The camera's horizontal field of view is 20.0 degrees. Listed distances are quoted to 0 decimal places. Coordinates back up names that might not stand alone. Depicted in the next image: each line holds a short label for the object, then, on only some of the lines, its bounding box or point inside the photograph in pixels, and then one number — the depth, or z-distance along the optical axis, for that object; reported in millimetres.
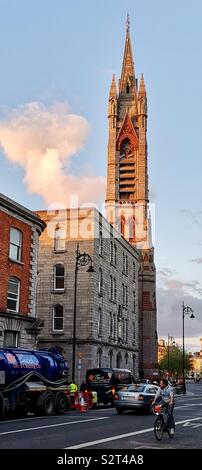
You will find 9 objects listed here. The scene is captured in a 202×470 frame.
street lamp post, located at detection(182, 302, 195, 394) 59494
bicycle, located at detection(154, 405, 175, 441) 15234
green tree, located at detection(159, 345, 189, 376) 144862
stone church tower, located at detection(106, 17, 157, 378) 84000
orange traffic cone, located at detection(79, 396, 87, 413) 28488
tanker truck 23344
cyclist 15906
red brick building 32625
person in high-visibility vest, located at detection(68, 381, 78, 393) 28375
